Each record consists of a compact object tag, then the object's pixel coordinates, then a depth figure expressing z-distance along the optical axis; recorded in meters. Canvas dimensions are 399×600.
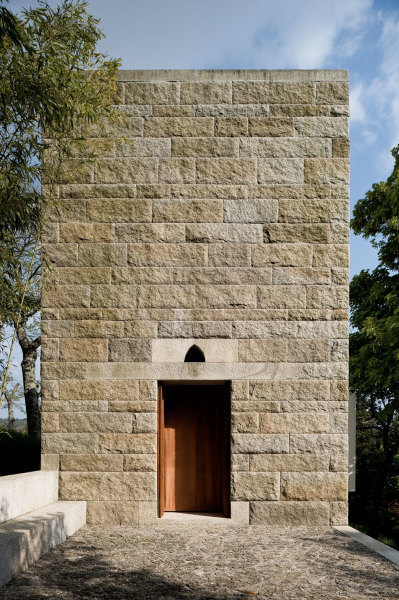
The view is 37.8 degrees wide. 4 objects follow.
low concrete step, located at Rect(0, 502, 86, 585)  3.63
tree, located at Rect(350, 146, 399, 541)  11.08
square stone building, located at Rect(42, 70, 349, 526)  5.48
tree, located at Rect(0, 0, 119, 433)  4.70
